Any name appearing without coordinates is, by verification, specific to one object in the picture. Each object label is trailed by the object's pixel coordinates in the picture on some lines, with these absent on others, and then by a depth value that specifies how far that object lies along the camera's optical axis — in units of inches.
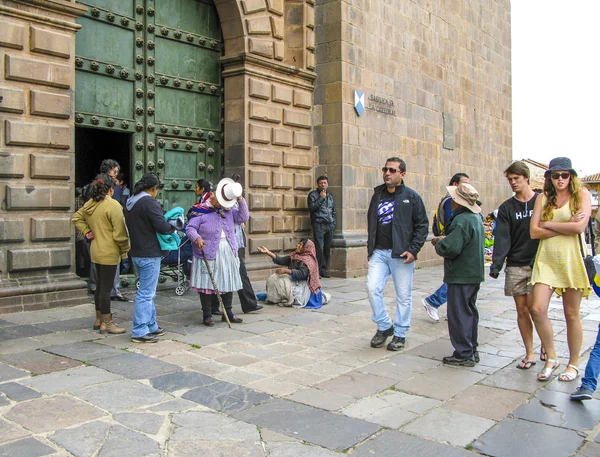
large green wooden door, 353.7
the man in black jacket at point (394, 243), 237.5
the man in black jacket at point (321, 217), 453.1
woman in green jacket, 254.5
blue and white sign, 480.4
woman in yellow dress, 194.2
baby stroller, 354.6
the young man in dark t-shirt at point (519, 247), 211.8
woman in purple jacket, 278.8
